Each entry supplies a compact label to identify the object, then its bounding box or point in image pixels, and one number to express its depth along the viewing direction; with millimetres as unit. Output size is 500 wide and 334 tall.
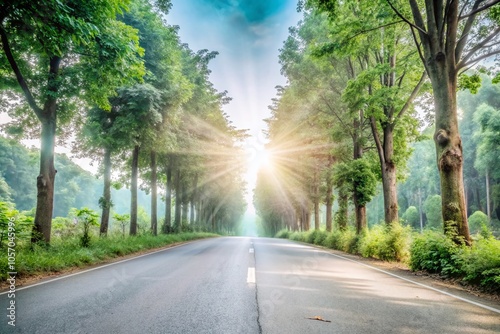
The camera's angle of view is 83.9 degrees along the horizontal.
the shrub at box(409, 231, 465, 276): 6935
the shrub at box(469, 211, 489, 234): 36594
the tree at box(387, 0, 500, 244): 7617
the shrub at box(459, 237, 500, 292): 5453
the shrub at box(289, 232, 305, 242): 27614
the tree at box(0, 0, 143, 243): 6398
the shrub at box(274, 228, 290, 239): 40875
